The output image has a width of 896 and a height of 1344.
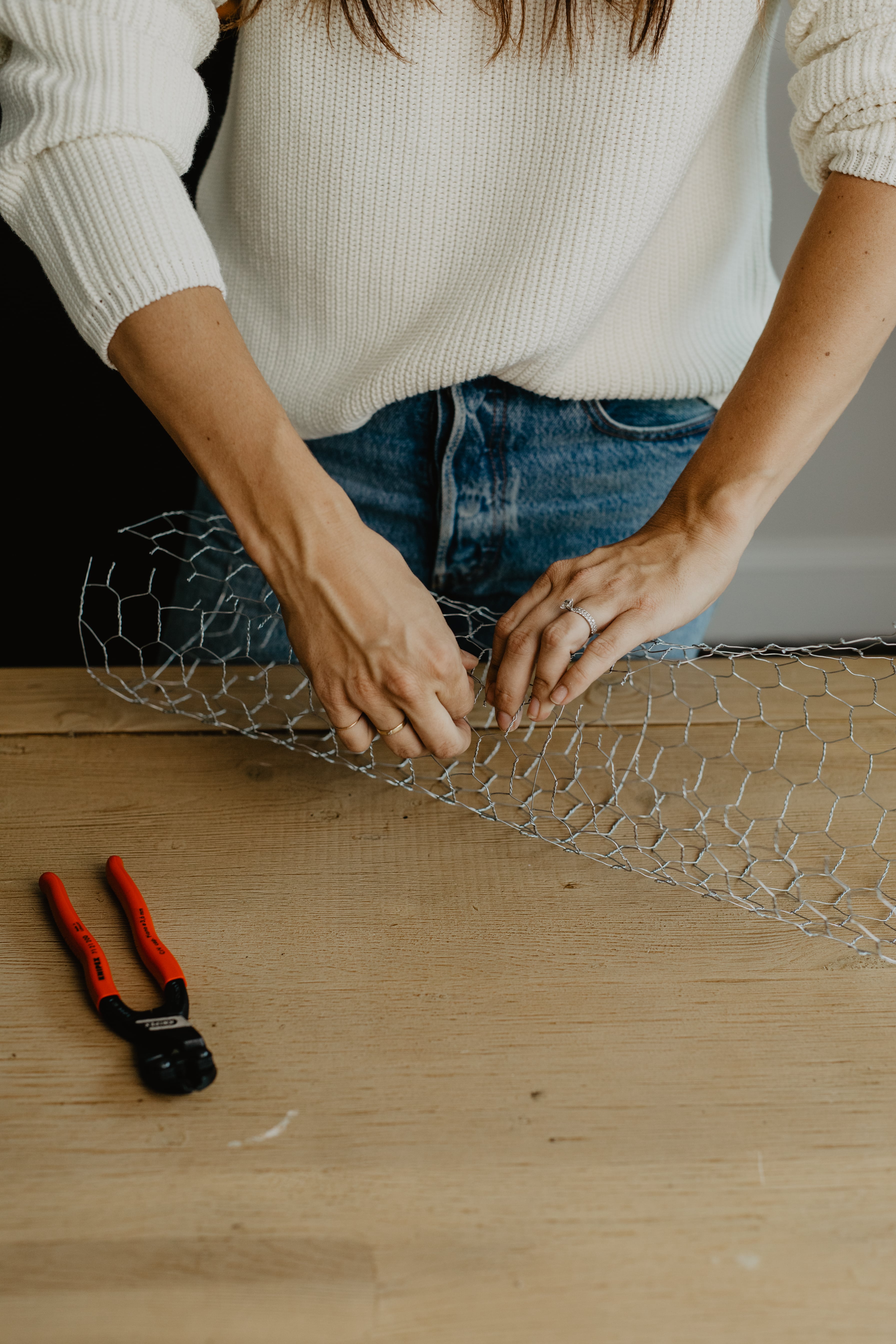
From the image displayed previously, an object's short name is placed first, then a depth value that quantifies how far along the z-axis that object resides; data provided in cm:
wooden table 36
